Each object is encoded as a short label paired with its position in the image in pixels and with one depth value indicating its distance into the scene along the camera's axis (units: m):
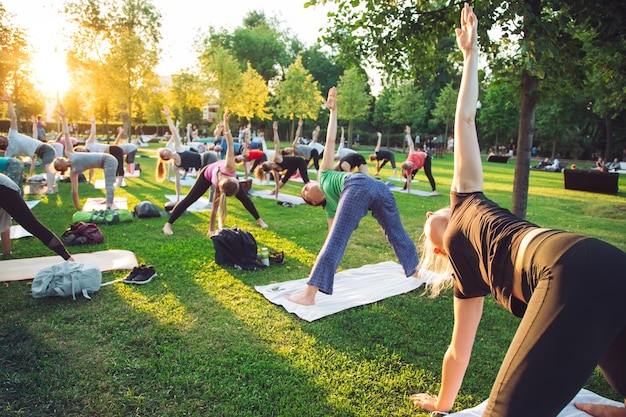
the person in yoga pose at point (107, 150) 11.90
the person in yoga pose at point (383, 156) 15.90
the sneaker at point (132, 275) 4.86
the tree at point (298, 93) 35.97
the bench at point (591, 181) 14.64
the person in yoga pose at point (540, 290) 1.49
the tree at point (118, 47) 26.55
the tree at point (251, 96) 33.16
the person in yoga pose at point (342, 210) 4.21
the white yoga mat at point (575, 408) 2.72
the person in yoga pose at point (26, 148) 8.43
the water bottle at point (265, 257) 5.61
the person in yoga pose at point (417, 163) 12.78
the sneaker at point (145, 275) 4.83
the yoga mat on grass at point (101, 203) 9.04
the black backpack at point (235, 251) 5.54
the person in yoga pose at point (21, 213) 4.62
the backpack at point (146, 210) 8.32
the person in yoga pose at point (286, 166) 10.77
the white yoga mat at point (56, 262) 4.98
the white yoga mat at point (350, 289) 4.28
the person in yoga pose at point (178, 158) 9.00
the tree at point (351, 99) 37.09
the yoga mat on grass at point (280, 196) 10.85
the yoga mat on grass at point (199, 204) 9.44
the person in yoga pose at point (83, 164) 8.66
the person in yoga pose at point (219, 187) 6.34
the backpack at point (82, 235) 6.33
